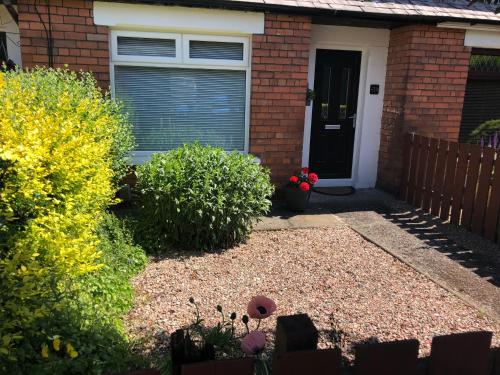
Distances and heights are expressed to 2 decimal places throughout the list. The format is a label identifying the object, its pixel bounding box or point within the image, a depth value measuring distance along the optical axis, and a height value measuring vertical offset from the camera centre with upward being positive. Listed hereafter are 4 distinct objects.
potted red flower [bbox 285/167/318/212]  6.33 -1.24
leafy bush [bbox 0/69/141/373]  2.02 -0.73
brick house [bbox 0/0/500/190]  5.90 +0.48
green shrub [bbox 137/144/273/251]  4.68 -1.06
